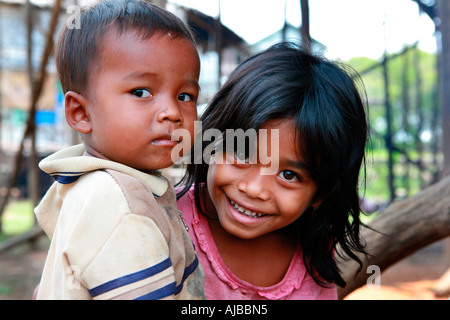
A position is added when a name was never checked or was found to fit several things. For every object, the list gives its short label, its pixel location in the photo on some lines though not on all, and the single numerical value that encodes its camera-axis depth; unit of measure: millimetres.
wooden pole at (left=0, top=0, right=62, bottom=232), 3143
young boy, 684
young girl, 1038
